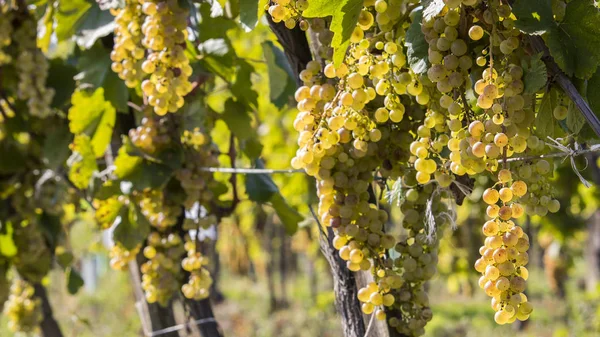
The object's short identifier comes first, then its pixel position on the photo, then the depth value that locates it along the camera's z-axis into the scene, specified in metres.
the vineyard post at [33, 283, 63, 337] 2.98
